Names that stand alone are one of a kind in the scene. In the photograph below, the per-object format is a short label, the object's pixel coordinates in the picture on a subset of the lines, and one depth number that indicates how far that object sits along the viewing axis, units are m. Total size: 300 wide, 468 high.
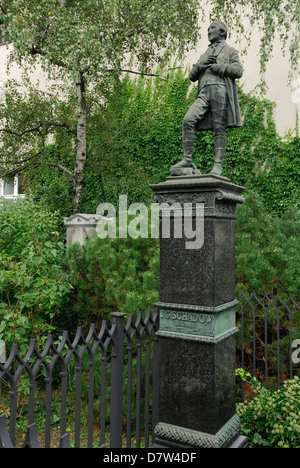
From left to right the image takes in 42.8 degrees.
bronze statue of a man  3.04
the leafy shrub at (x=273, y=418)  3.11
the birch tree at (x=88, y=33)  7.29
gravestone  6.58
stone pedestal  2.75
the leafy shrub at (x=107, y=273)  4.65
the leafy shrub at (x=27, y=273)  4.46
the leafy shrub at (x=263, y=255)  4.43
